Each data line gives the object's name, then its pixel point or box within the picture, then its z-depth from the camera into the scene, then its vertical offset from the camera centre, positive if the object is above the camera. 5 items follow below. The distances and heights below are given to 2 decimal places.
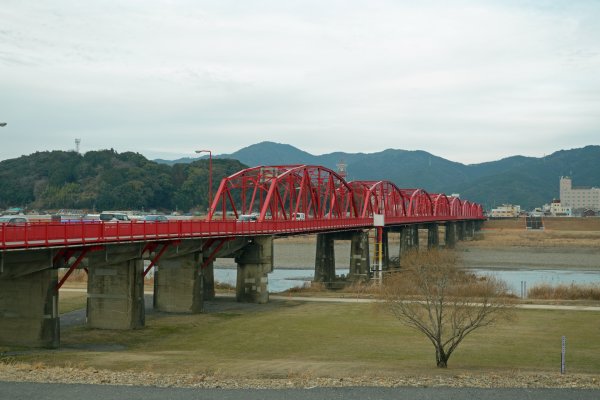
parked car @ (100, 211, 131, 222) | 80.99 -1.46
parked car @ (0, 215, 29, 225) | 51.86 -1.15
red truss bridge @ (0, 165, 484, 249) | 36.25 -1.47
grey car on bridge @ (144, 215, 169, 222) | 75.19 -1.47
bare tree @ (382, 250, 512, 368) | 35.50 -5.39
